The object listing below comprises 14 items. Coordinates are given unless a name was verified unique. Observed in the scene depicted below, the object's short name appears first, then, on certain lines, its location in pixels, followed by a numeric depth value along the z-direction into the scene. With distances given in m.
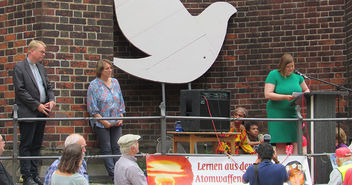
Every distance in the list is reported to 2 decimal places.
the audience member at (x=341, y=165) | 9.41
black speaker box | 13.40
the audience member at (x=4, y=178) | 8.87
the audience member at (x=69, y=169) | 7.86
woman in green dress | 12.57
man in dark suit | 12.13
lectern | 12.24
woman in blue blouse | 13.26
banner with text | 11.48
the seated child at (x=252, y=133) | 15.10
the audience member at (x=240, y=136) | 14.52
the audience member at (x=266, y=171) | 9.03
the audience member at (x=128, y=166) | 9.06
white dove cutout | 16.31
